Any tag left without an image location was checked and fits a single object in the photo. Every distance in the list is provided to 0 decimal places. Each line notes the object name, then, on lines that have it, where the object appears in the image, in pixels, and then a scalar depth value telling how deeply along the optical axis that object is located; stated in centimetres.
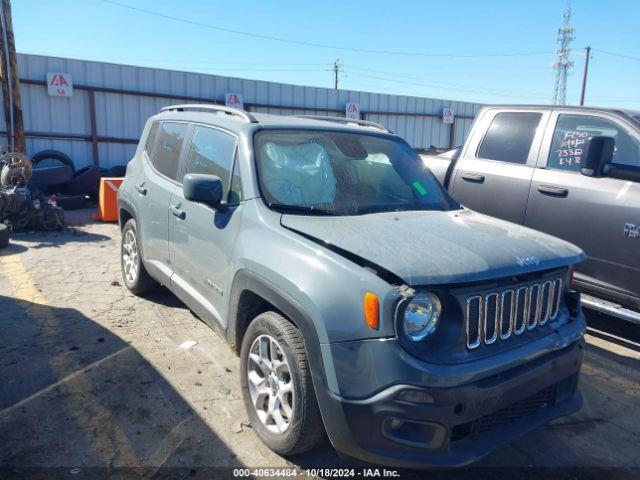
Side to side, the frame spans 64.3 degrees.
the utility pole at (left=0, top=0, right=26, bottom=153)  1073
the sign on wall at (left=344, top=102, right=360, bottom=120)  1725
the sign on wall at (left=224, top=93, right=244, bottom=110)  1473
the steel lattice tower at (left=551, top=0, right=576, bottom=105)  5753
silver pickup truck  439
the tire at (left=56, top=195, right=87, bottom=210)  1064
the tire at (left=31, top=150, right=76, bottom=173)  1176
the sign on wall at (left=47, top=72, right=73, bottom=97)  1206
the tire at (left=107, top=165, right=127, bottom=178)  1209
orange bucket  954
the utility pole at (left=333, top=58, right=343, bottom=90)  6150
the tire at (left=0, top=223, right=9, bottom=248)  715
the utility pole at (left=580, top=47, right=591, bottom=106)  4528
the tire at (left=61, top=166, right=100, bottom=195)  1104
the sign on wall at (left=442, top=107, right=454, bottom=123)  1998
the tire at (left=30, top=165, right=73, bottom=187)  1015
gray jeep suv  231
